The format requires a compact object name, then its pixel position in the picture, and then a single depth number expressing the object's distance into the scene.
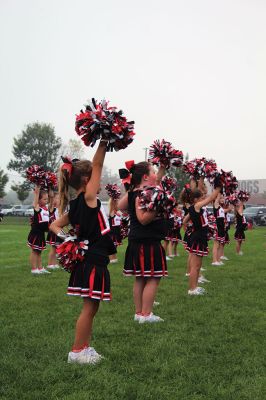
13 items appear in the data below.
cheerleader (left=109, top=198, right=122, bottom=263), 12.30
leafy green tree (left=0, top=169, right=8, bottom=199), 58.15
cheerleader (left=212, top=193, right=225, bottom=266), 12.02
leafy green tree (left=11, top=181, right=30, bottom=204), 62.38
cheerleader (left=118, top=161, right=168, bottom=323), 5.40
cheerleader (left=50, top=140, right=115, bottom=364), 4.11
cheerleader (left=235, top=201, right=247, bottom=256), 14.55
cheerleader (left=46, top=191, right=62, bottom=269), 11.16
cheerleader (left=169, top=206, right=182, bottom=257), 13.30
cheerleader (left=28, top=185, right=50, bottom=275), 10.01
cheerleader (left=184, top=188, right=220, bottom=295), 7.45
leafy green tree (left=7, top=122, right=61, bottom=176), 62.94
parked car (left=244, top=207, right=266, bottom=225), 34.47
